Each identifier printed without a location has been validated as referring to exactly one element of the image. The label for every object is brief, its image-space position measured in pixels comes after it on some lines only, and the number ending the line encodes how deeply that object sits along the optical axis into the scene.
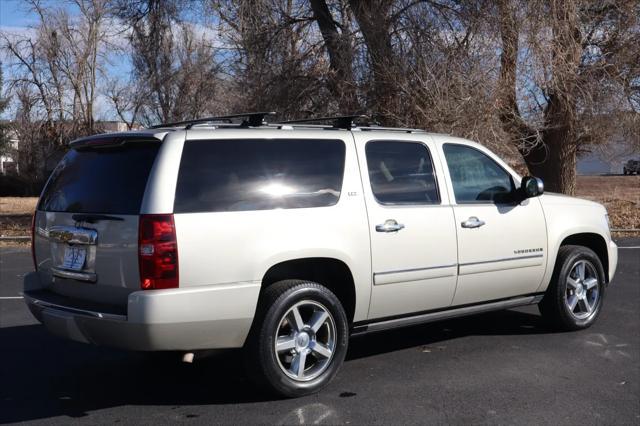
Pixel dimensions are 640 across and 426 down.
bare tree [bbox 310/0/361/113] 15.74
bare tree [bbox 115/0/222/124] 19.61
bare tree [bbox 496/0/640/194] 14.84
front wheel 6.75
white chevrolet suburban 4.57
